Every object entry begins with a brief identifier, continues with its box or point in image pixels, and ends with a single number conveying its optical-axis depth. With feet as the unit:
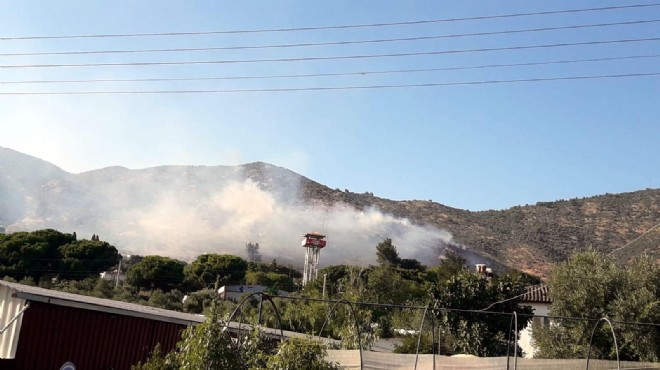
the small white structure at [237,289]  198.18
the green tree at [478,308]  83.74
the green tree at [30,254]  191.83
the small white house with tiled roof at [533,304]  104.88
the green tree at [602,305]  66.28
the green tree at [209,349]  31.12
